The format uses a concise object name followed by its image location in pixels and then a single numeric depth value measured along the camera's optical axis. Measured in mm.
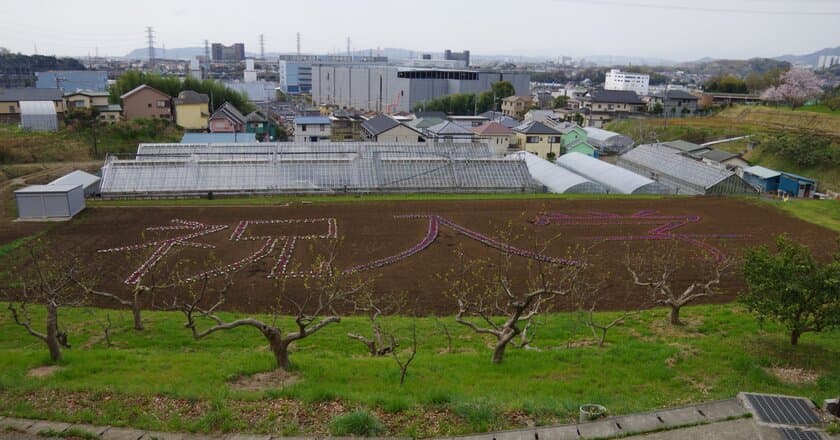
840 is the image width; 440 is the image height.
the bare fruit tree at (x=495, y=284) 16281
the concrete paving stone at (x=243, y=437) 8617
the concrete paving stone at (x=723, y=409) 9219
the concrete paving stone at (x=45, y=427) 8664
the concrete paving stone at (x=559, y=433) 8578
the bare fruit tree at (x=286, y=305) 11133
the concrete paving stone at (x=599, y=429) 8586
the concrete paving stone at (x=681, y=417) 9000
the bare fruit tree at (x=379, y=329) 13086
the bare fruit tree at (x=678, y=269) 19344
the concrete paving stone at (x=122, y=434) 8547
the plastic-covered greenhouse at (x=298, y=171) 33250
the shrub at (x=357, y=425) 8664
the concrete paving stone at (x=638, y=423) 8766
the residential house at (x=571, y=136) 52647
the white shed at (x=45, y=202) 26844
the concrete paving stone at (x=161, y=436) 8539
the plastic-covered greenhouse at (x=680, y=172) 35875
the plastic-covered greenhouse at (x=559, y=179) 36056
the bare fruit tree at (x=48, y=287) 11703
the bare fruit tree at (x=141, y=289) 14634
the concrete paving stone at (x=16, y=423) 8766
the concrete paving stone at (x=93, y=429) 8641
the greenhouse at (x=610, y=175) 36438
